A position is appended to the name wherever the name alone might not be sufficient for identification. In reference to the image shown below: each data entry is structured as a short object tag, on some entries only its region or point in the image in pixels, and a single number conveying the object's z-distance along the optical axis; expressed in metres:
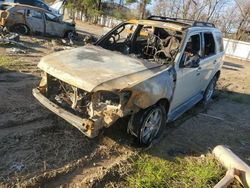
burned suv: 2.59
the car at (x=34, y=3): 12.62
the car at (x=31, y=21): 8.59
